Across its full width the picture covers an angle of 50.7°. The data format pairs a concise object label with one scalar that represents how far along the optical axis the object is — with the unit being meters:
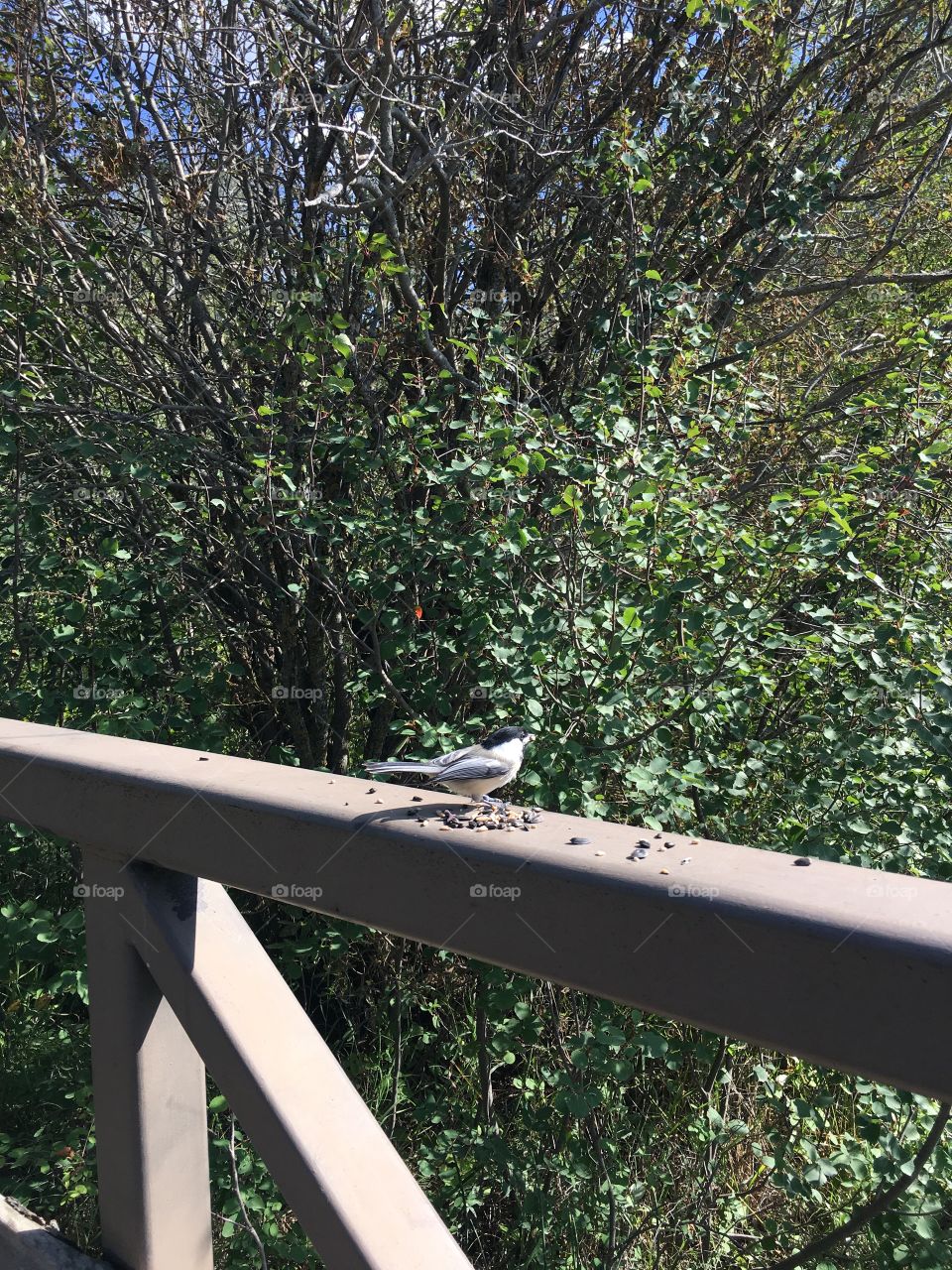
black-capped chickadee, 1.40
